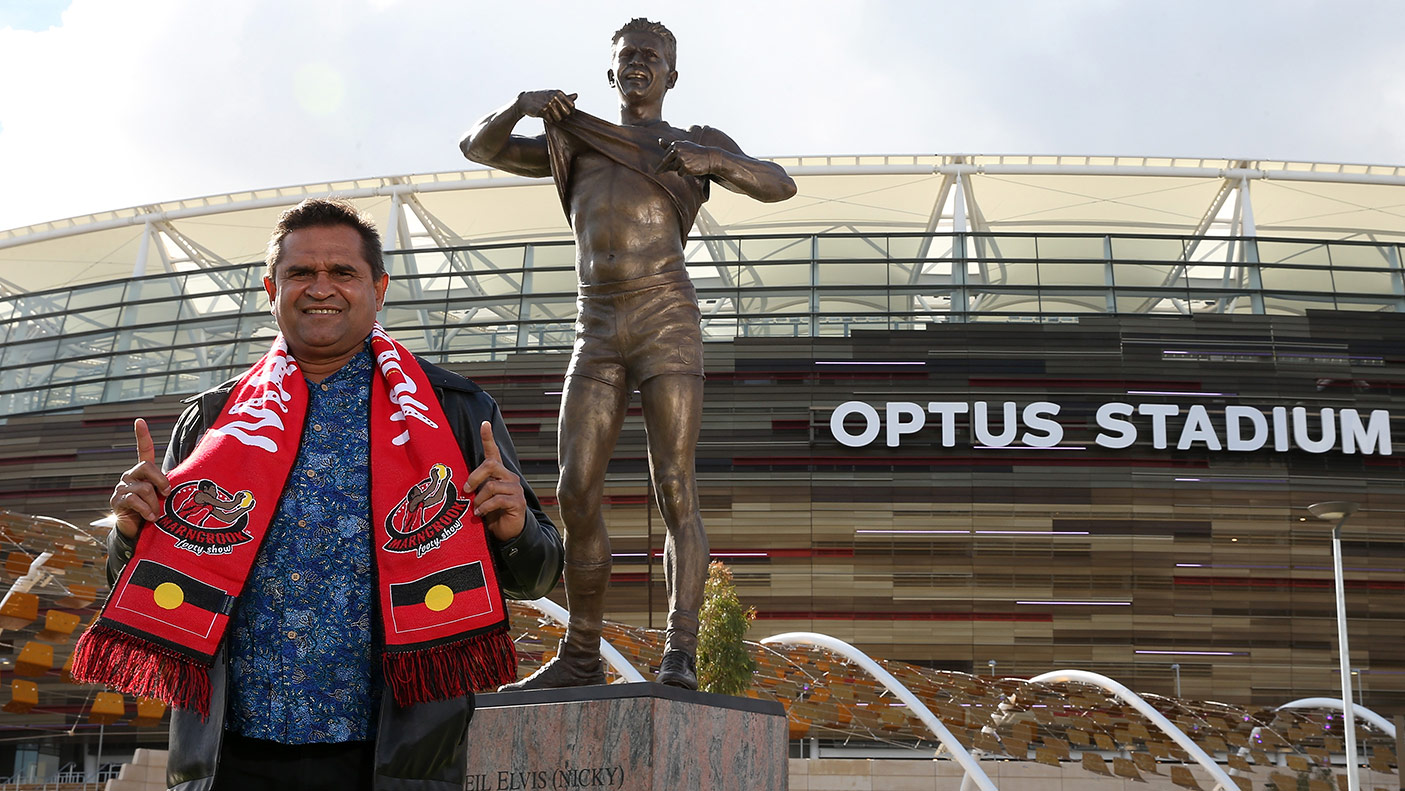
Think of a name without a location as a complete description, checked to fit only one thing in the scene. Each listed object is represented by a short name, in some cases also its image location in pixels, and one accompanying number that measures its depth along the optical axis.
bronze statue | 6.16
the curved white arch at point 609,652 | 17.69
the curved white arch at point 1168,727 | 22.06
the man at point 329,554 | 2.88
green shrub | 18.44
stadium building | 31.58
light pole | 17.61
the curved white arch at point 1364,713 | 25.20
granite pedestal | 5.26
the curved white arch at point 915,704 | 20.61
